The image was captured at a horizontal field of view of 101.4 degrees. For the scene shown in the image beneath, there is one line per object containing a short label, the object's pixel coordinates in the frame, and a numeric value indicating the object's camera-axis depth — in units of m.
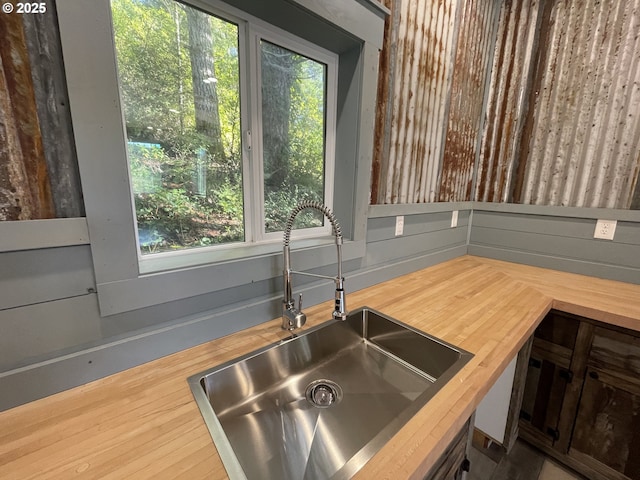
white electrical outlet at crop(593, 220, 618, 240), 1.47
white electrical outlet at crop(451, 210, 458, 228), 1.85
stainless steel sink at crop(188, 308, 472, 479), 0.60
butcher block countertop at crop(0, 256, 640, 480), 0.47
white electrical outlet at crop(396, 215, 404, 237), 1.46
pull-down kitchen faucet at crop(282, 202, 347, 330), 0.86
